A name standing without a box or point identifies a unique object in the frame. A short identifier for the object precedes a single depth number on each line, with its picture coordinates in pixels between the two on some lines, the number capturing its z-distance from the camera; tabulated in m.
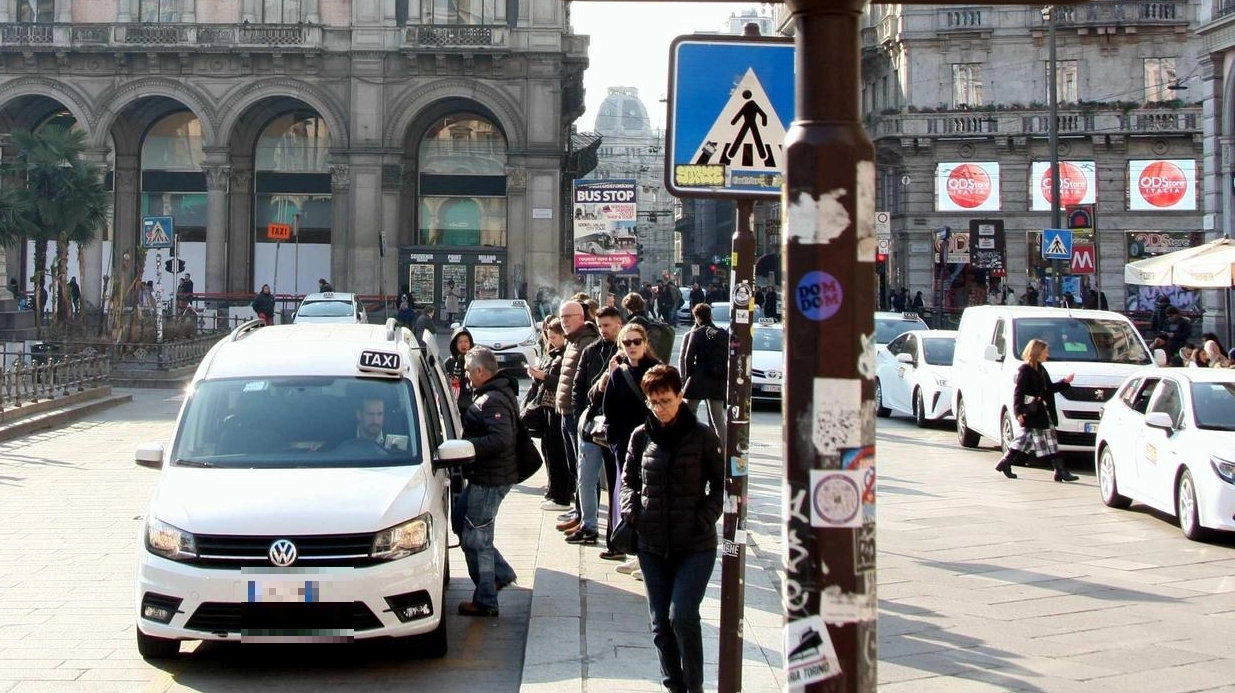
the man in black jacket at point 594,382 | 10.50
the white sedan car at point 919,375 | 21.31
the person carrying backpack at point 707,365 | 12.30
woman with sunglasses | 8.94
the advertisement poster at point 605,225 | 34.62
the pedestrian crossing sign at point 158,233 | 29.23
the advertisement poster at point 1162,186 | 52.06
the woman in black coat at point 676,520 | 6.26
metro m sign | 24.98
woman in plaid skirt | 15.66
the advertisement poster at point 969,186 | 52.47
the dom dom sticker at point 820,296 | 3.46
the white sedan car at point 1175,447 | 11.45
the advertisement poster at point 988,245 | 46.12
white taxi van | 7.09
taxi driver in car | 8.30
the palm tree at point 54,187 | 33.19
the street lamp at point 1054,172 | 29.31
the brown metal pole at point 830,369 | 3.47
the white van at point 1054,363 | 16.97
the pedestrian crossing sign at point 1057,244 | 25.92
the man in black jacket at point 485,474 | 8.62
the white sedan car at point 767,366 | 23.09
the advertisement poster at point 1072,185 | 52.06
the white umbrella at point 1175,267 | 20.25
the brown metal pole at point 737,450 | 5.91
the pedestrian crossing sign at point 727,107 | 5.74
